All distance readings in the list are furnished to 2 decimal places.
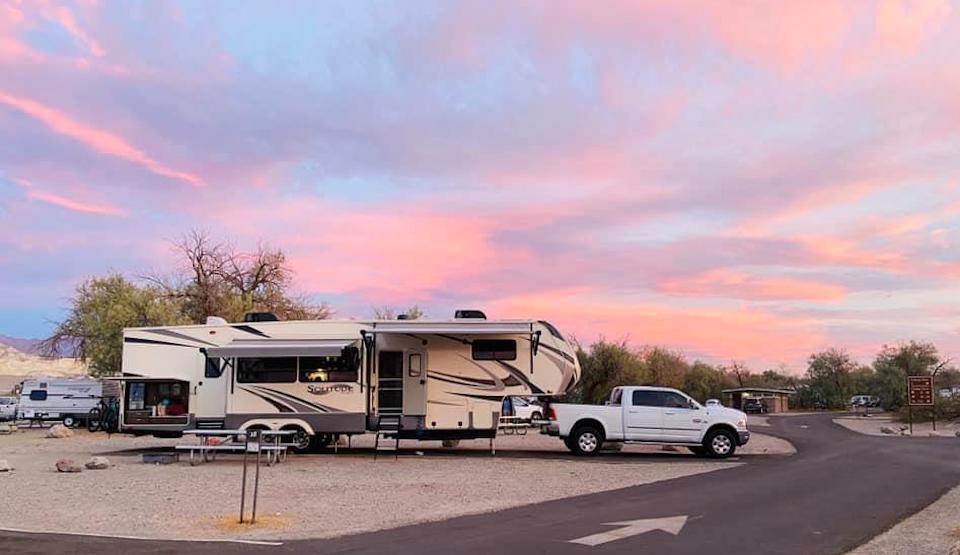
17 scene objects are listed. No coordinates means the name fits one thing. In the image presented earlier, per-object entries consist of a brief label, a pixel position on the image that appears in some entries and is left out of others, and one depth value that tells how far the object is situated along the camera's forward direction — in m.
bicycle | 32.03
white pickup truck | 21.30
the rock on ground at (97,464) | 18.44
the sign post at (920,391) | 36.66
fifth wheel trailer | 20.98
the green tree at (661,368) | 57.51
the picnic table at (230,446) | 19.25
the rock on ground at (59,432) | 31.28
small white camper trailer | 40.16
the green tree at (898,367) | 68.69
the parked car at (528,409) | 33.86
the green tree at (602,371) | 51.69
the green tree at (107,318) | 39.53
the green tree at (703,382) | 80.25
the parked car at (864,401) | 73.36
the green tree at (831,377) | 82.50
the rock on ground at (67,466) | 17.59
